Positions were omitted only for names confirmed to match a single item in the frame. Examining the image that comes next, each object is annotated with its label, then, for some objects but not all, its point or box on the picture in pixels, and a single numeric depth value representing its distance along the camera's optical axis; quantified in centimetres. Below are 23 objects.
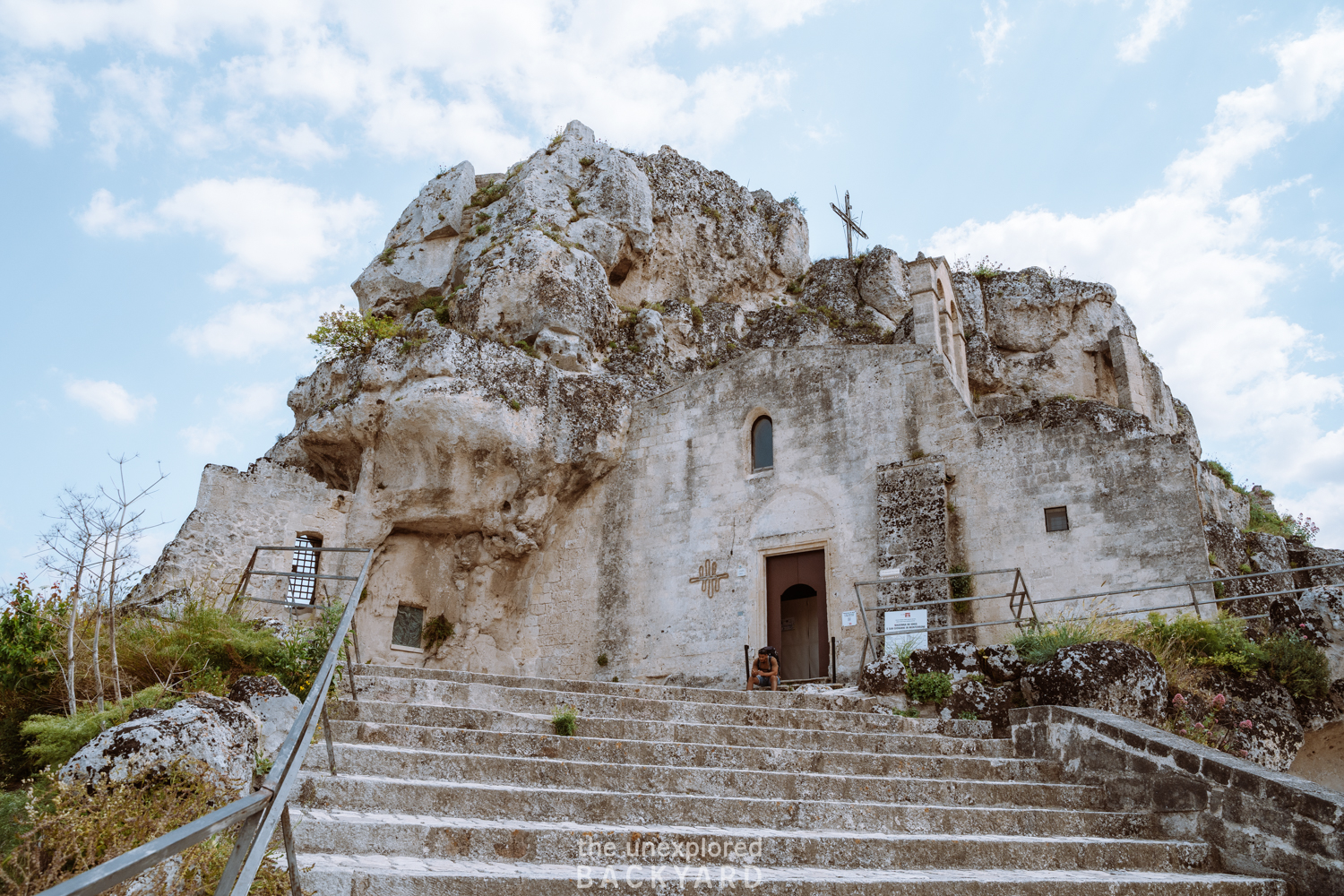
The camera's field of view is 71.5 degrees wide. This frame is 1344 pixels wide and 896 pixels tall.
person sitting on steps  1122
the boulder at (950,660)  850
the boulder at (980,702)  798
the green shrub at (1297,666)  848
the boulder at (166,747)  423
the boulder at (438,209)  1986
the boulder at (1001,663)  823
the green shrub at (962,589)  1256
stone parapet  530
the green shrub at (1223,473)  2142
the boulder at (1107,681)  745
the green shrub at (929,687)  838
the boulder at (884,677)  873
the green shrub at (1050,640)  834
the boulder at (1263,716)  801
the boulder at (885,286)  2114
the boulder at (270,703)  594
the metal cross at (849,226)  2375
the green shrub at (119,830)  368
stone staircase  445
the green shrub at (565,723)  661
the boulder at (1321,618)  853
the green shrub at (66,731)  547
